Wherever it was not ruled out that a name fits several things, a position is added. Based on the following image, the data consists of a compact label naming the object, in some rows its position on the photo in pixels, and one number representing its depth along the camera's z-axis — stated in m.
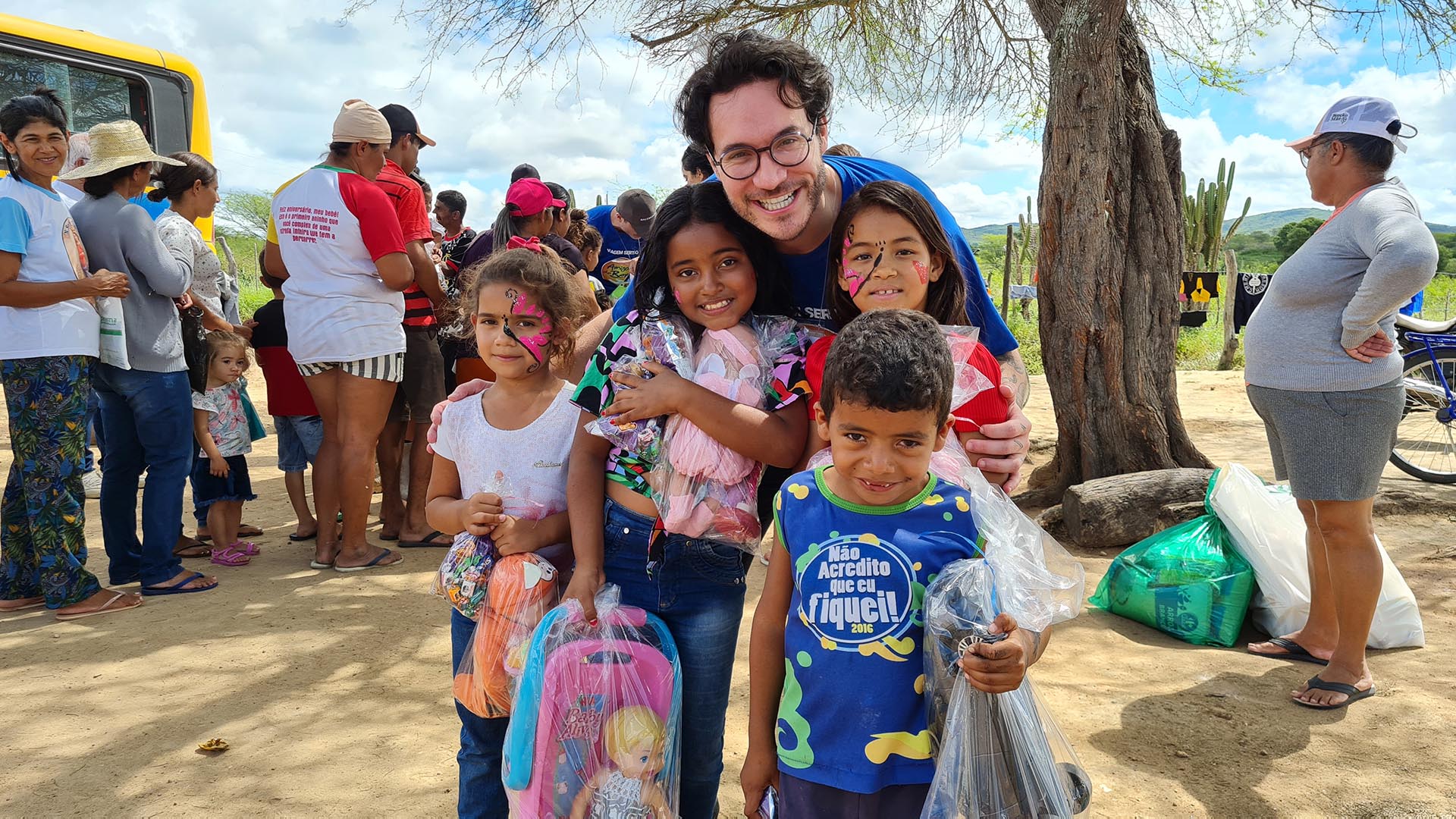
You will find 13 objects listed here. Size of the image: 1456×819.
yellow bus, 6.38
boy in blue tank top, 1.47
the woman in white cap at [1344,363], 2.95
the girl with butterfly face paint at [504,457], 1.92
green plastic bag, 3.63
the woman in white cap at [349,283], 3.99
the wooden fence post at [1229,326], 11.91
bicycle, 6.23
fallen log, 4.67
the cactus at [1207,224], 18.34
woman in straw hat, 3.87
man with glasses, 1.76
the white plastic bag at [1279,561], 3.50
